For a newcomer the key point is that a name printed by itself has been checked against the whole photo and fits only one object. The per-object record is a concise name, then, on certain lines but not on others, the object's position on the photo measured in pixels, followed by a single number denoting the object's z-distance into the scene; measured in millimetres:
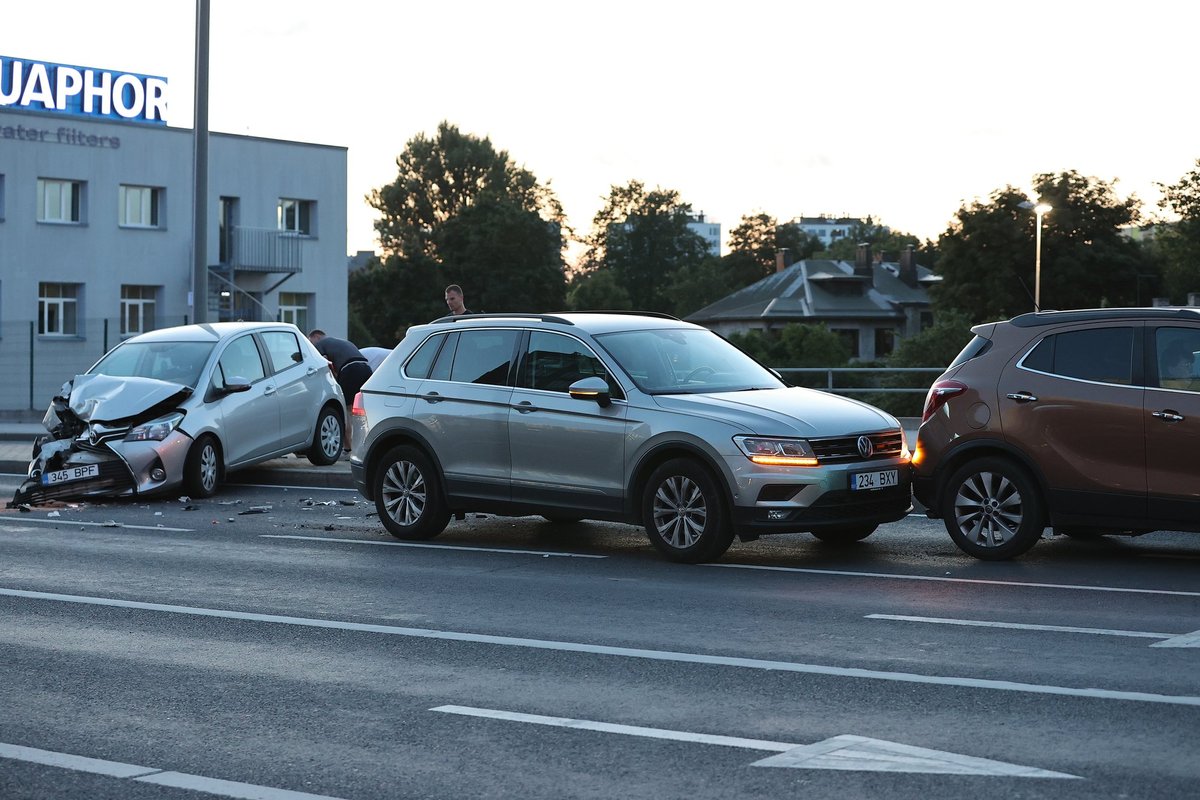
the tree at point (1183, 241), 73188
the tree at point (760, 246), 137875
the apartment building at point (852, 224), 150825
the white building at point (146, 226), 49062
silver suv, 10945
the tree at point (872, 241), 146375
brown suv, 10469
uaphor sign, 49531
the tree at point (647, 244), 129375
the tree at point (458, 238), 89750
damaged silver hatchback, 16234
